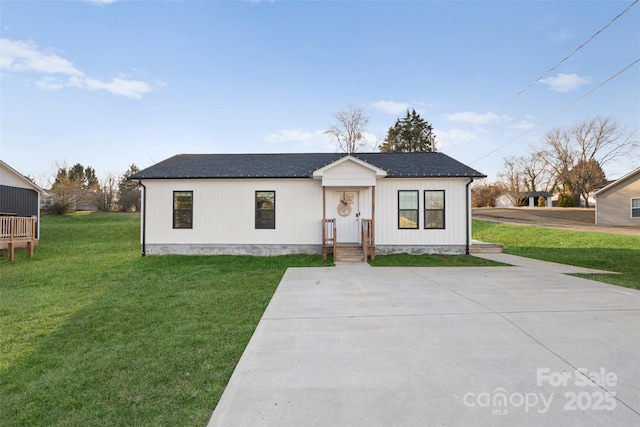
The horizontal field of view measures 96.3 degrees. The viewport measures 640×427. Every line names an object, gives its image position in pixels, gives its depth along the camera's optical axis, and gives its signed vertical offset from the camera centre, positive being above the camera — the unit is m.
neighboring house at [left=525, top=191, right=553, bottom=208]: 38.61 +2.85
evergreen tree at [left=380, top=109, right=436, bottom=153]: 36.56 +10.70
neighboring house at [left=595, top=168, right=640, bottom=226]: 19.02 +1.08
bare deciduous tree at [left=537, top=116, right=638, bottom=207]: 33.94 +8.35
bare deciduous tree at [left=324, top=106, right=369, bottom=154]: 31.00 +9.56
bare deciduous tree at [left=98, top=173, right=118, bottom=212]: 31.41 +2.59
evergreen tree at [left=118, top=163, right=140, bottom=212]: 31.52 +1.89
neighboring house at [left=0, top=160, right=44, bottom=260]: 10.42 +0.34
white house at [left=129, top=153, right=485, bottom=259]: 10.33 +0.10
